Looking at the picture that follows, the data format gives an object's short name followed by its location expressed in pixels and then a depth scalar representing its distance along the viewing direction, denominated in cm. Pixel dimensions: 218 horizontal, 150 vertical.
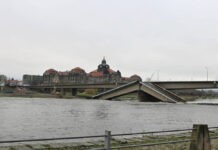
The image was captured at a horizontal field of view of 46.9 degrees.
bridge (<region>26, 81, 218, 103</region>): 10281
